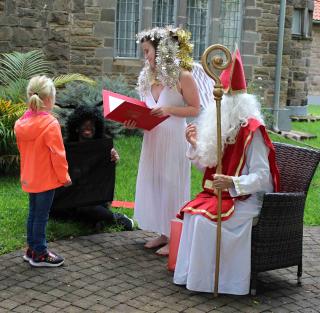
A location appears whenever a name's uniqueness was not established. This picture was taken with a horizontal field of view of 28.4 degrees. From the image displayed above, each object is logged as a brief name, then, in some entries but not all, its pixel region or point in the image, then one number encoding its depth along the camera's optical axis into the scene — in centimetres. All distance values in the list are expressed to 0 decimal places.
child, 479
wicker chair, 455
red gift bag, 502
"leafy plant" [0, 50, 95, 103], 918
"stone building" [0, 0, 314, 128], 1131
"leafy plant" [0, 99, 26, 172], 800
